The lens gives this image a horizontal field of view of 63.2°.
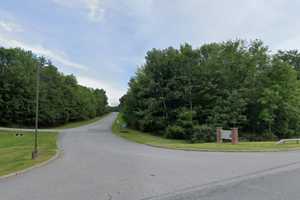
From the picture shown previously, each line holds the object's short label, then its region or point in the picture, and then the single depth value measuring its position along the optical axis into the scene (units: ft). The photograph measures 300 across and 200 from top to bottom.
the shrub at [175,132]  93.66
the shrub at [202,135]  84.16
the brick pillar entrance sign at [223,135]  62.58
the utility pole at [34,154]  36.93
